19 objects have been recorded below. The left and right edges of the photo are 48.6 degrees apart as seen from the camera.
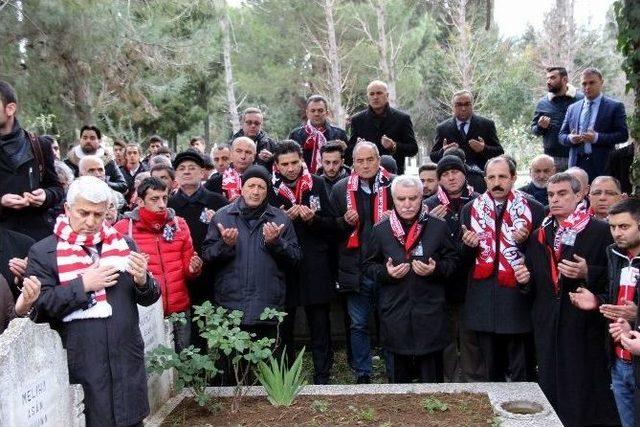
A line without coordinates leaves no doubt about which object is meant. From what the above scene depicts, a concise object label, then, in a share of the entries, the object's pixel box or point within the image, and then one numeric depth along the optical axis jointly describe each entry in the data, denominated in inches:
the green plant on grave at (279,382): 180.5
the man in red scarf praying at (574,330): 197.9
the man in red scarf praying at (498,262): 211.2
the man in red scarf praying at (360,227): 239.0
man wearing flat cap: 242.8
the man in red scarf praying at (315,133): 314.5
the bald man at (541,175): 271.3
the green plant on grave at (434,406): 175.8
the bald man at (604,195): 210.5
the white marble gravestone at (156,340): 181.8
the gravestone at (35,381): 123.4
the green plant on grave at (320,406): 177.8
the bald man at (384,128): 313.9
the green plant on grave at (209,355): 172.7
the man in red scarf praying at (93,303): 146.7
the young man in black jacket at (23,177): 176.6
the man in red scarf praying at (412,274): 210.7
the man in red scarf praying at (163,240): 212.7
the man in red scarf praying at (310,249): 240.1
